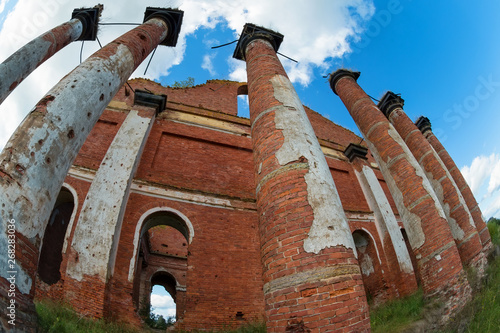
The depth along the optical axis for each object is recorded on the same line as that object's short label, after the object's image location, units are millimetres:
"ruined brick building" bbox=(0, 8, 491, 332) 2840
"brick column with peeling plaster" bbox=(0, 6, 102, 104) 5773
